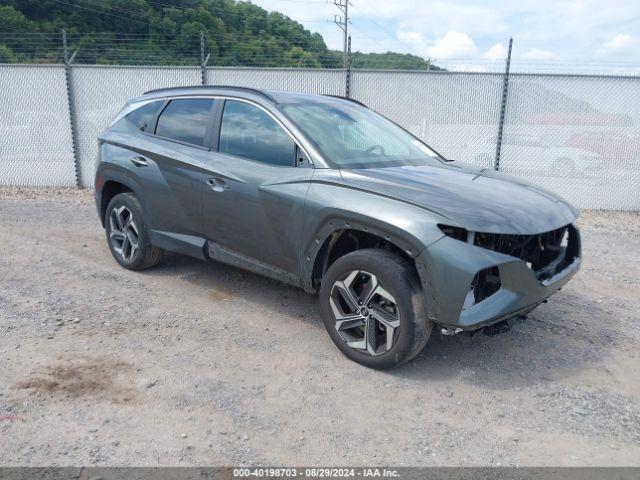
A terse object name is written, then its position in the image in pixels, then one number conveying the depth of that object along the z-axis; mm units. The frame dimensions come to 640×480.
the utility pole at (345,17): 42125
